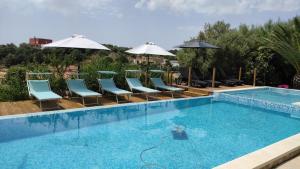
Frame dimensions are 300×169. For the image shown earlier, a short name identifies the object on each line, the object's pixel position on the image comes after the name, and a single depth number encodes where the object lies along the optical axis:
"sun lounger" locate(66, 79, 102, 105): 6.80
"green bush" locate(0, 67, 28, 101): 6.65
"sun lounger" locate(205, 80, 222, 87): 11.15
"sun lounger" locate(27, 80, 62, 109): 6.23
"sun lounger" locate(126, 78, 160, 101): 7.91
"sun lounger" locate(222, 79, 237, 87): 11.99
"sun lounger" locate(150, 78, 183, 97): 8.71
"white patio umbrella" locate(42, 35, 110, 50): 7.20
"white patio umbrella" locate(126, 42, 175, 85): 8.73
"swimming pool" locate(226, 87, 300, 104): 10.10
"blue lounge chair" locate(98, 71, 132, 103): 7.36
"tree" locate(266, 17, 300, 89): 11.92
